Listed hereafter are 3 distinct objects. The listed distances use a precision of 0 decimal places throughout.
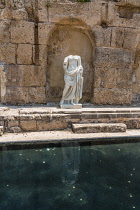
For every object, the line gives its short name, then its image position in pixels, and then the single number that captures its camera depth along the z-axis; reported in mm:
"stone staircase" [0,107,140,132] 5677
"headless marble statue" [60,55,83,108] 6270
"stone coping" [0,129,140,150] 4957
